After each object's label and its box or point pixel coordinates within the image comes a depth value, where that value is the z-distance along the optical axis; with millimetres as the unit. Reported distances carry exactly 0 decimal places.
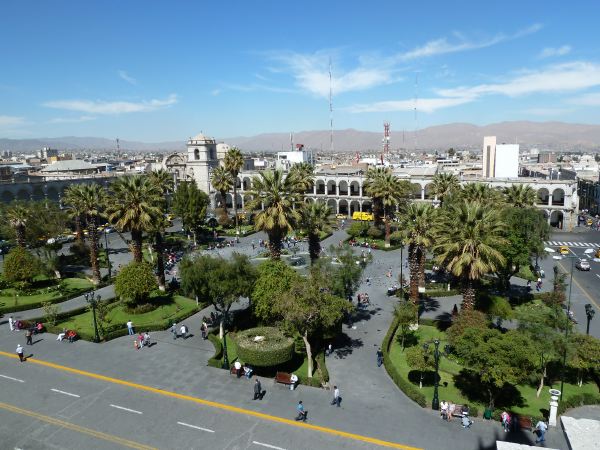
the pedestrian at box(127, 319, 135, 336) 32344
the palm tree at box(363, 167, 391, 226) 57853
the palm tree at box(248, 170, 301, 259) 33781
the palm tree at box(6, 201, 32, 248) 46125
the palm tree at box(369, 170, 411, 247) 54844
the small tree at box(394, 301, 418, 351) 29344
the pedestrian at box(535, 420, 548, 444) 19797
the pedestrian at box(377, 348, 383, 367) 27109
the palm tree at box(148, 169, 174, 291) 38531
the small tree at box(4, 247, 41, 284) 40094
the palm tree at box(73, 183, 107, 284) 42969
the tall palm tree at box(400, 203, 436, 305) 33281
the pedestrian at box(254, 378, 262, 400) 23436
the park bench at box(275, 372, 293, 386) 24797
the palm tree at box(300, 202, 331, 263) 37781
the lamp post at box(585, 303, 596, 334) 25286
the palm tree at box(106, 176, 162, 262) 36969
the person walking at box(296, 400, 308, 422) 21531
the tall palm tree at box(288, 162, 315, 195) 59016
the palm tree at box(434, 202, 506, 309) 27531
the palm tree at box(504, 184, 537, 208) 48500
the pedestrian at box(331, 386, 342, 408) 22766
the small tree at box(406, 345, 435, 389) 24577
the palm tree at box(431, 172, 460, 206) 54844
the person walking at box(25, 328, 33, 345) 30656
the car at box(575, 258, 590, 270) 47012
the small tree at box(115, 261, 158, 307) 34781
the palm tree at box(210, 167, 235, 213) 69438
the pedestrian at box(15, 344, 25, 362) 28047
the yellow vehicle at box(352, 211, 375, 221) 76688
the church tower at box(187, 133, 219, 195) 93250
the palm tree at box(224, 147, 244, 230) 68750
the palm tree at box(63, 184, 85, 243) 43719
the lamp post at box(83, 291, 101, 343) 30641
